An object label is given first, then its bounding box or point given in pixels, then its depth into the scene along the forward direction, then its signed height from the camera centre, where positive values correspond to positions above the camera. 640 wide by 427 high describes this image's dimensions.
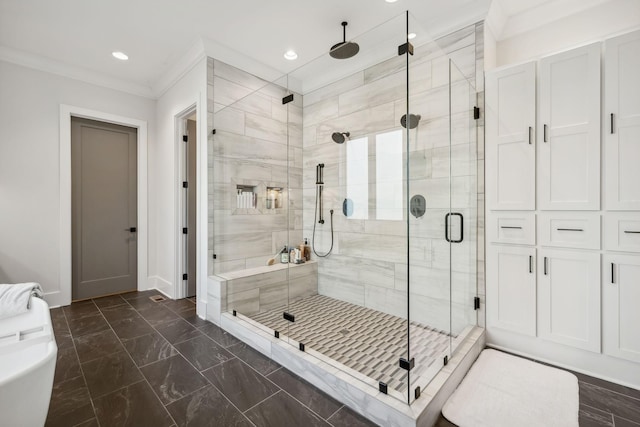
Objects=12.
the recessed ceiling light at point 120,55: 3.21 +1.77
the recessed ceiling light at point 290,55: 3.23 +1.79
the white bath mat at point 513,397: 1.60 -1.14
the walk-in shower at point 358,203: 1.91 +0.08
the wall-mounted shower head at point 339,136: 2.71 +0.72
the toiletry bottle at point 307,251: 3.16 -0.43
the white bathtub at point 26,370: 0.79 -0.51
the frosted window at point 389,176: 2.11 +0.28
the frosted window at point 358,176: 2.46 +0.31
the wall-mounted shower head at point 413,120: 1.86 +0.60
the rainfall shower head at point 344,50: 2.48 +1.42
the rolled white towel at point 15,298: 1.38 -0.43
